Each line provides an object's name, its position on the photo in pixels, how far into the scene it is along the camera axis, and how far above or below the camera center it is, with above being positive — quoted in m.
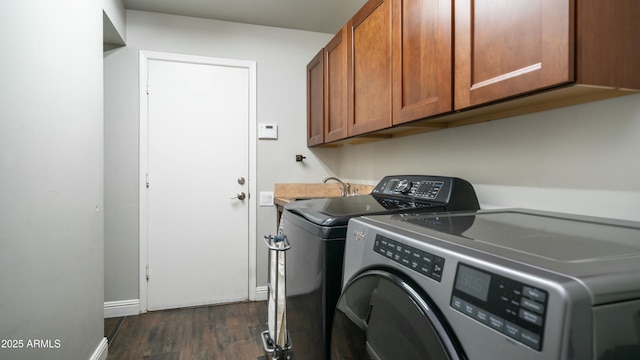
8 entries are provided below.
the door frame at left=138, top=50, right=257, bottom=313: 2.55 +0.22
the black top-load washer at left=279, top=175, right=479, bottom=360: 1.06 -0.23
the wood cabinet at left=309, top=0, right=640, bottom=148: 0.78 +0.37
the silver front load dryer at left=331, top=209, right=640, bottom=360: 0.39 -0.17
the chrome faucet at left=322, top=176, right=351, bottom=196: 2.79 -0.10
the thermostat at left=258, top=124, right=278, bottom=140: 2.84 +0.40
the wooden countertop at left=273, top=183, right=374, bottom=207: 2.89 -0.14
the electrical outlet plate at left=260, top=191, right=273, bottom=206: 2.86 -0.20
